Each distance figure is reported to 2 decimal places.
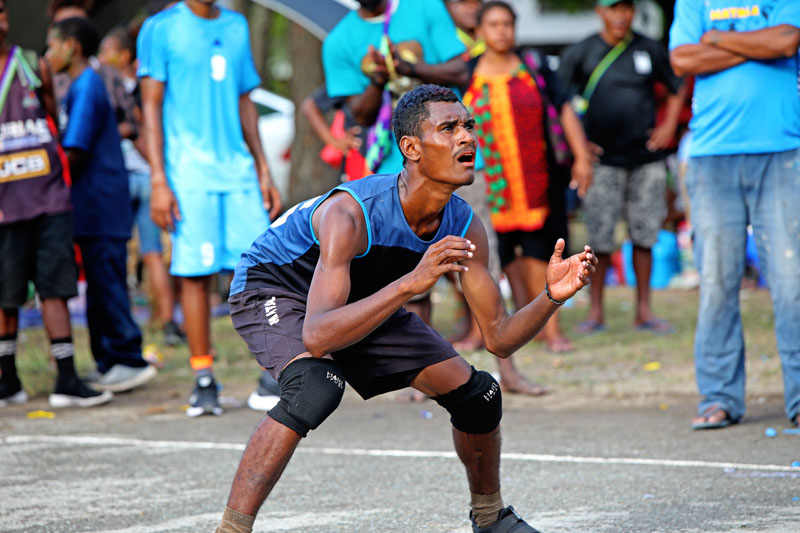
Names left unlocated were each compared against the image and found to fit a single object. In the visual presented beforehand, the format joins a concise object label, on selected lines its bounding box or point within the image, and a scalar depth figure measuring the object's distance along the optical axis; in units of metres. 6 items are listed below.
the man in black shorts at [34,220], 13.19
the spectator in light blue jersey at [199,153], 12.73
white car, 29.44
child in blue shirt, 14.14
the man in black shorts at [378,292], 6.89
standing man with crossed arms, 10.62
